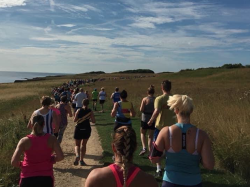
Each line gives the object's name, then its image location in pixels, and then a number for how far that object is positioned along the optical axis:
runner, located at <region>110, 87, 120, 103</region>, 13.91
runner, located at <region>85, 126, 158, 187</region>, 2.14
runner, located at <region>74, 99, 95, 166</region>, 6.69
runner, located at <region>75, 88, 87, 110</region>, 12.02
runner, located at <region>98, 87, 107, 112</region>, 16.77
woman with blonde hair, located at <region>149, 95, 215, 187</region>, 2.90
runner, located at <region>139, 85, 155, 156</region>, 6.81
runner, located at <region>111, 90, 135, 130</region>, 6.73
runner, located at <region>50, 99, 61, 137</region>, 5.85
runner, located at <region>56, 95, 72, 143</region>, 7.73
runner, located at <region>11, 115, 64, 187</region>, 3.49
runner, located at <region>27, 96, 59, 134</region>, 5.59
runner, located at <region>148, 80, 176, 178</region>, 5.31
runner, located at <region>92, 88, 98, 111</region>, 17.62
